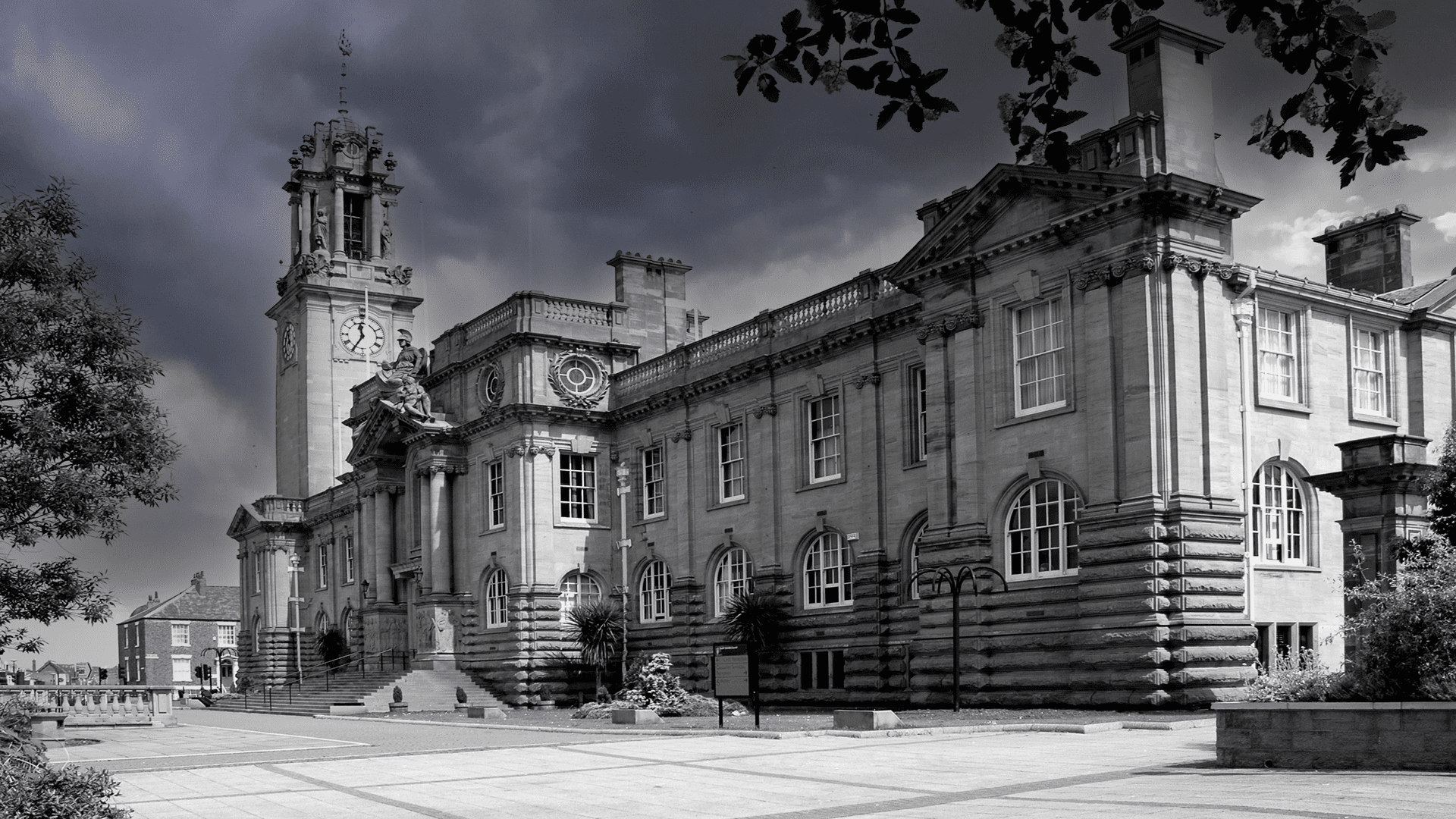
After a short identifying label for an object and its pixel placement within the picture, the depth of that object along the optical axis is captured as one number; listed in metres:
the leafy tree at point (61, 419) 25.75
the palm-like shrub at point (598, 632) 47.50
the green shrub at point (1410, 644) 14.79
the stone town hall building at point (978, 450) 29.61
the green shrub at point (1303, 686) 15.58
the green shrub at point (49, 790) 10.39
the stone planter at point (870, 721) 24.02
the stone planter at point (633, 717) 31.31
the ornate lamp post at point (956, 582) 29.25
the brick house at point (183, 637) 108.81
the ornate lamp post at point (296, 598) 70.81
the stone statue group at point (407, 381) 56.53
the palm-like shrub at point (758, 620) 41.66
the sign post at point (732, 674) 26.72
